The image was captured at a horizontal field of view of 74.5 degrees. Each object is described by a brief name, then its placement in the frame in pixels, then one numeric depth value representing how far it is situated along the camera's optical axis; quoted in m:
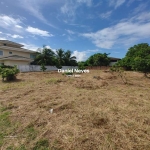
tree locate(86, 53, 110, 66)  23.75
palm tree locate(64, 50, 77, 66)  24.58
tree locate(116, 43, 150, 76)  9.66
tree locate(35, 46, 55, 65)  19.70
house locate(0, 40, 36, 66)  16.59
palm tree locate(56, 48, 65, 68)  22.85
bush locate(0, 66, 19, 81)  7.81
